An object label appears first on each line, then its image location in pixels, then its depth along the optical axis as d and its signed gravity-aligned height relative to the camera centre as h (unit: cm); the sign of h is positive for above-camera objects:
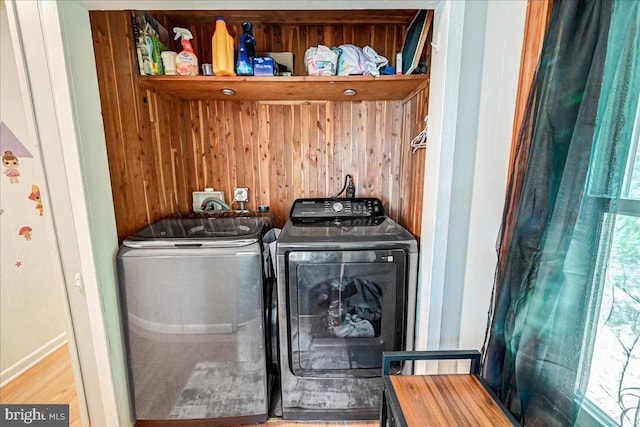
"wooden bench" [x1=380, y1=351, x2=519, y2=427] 84 -81
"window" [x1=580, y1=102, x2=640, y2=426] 64 -38
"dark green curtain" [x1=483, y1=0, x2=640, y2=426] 64 -7
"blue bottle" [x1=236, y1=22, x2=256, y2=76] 143 +59
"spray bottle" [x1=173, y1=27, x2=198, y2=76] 143 +59
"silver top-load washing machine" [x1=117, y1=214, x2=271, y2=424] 126 -76
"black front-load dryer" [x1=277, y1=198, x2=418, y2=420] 129 -75
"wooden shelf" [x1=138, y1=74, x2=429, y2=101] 142 +48
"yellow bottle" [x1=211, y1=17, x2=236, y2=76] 138 +62
